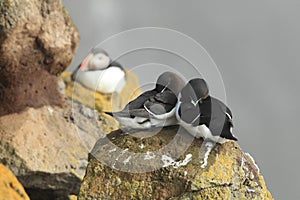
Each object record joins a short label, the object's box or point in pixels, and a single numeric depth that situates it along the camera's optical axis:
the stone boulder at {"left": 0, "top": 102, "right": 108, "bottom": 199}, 16.39
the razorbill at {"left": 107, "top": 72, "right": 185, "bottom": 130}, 12.08
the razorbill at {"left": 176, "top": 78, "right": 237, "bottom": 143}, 11.66
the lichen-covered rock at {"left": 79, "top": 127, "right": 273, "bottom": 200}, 11.50
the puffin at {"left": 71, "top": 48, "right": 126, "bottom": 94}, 23.67
